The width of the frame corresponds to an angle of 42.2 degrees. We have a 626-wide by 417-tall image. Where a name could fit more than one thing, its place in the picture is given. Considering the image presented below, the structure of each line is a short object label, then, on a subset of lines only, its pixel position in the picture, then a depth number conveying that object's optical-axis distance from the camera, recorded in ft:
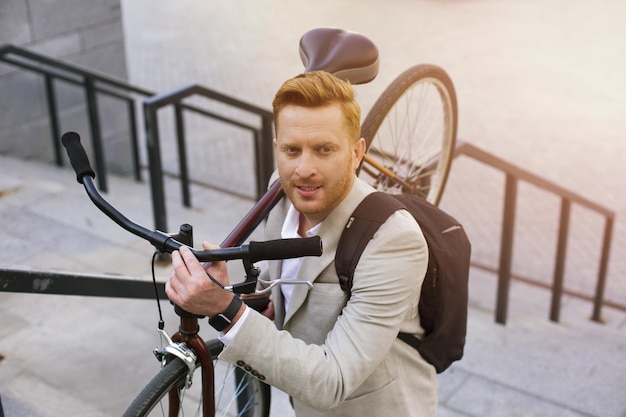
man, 6.16
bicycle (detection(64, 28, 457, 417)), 6.37
